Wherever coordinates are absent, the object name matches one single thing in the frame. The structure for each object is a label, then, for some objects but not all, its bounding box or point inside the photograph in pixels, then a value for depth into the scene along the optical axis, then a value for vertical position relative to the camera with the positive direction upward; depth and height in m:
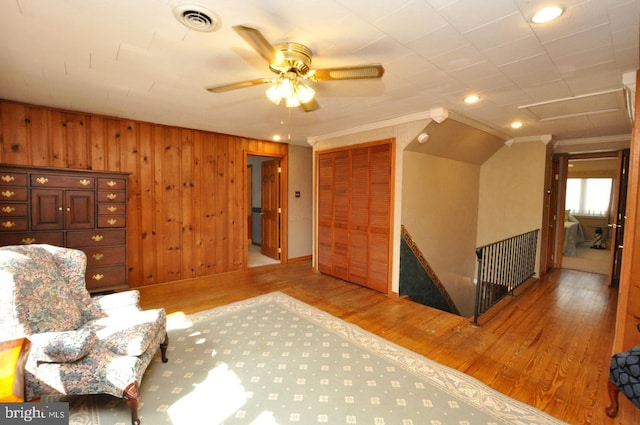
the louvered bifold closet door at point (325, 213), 4.83 -0.34
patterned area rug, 1.77 -1.40
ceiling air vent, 1.57 +1.03
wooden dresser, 2.92 -0.25
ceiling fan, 1.77 +0.79
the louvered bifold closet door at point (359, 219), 4.29 -0.37
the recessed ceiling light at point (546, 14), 1.54 +1.03
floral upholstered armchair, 1.58 -0.90
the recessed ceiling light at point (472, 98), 2.95 +1.04
